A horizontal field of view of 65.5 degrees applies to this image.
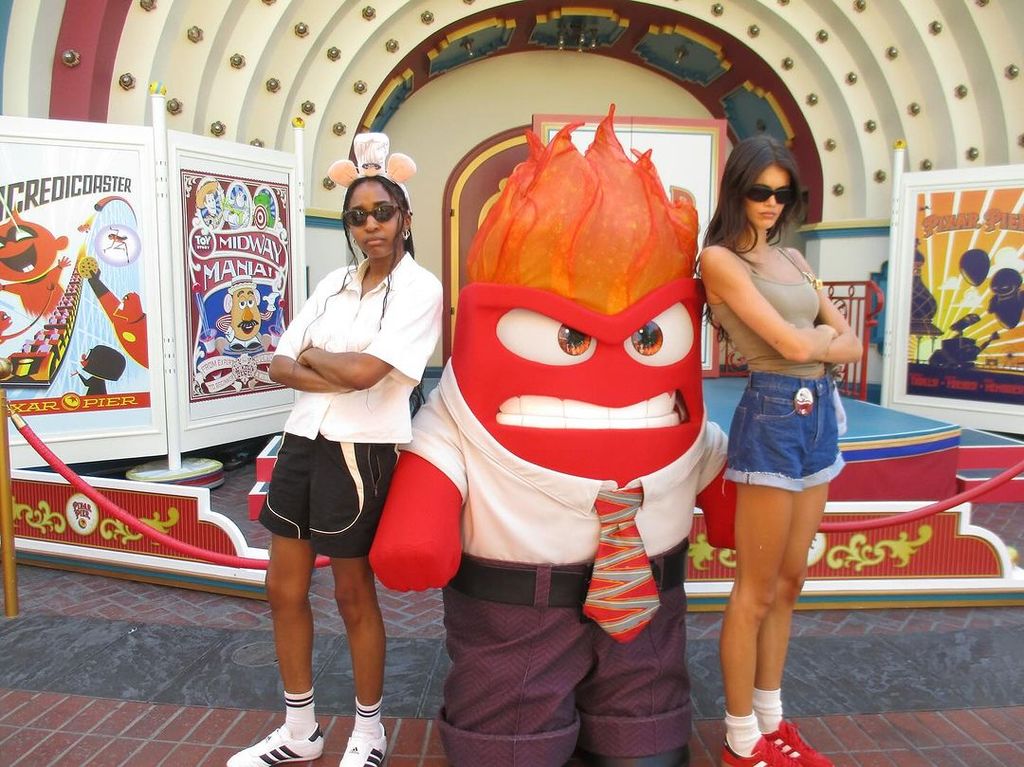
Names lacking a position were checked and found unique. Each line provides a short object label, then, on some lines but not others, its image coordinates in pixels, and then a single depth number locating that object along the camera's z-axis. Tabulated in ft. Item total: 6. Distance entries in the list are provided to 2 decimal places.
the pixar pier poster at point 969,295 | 20.22
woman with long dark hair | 6.61
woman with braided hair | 6.49
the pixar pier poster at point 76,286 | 15.08
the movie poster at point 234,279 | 17.42
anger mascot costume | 6.63
